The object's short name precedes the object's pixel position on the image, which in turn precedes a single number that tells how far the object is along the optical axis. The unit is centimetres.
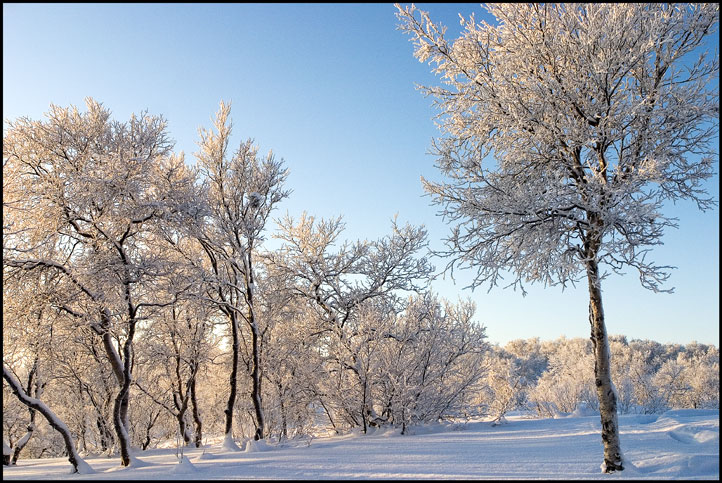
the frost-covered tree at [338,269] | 1452
